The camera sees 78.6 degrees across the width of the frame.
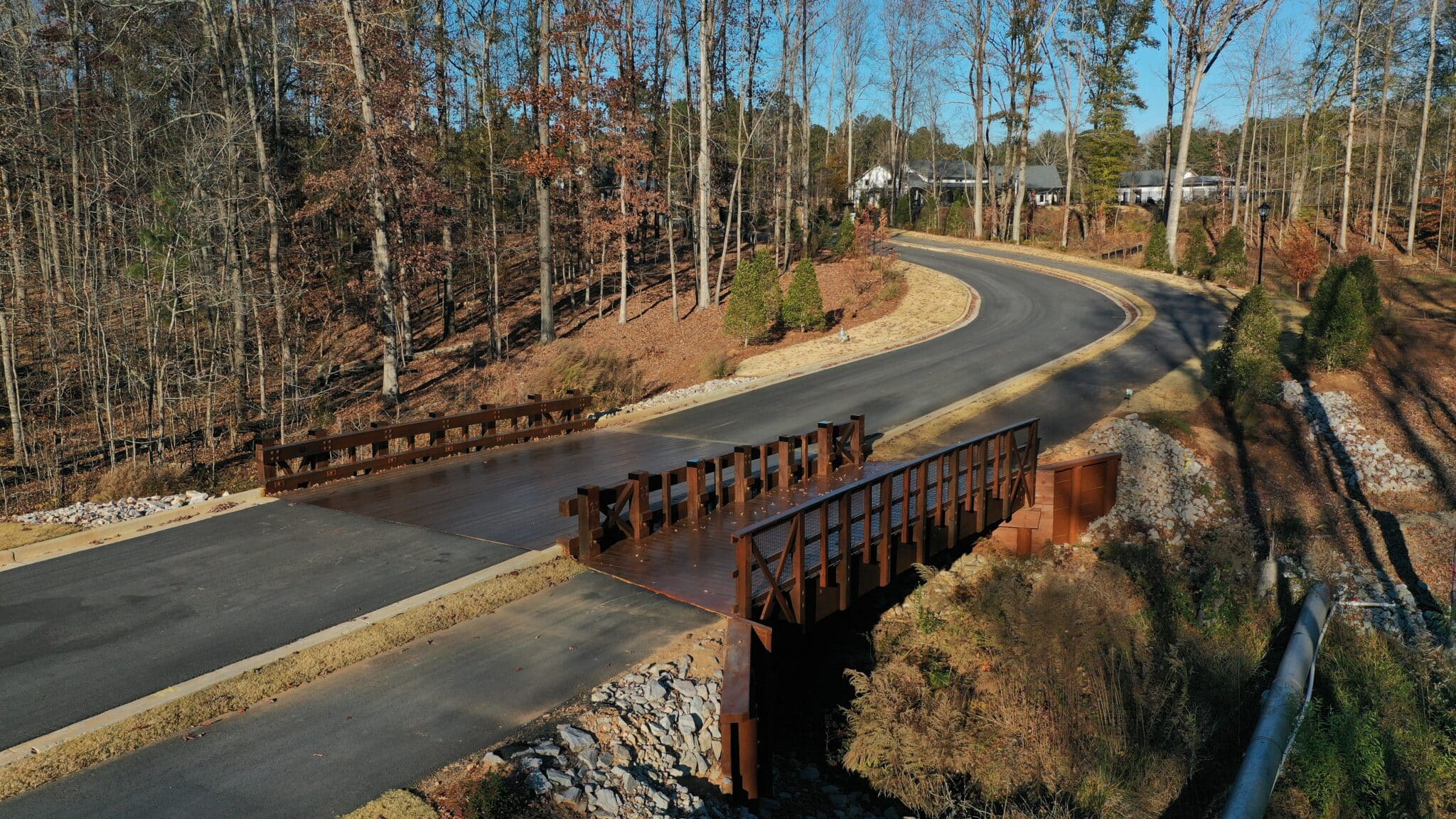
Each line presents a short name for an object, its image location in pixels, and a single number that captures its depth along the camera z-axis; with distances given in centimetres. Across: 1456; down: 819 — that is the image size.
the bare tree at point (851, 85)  5944
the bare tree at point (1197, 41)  3650
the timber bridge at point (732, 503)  855
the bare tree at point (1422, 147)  3947
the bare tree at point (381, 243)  2042
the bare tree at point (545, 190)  2969
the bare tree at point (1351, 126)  4125
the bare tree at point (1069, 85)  5259
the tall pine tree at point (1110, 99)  5547
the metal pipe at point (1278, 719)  697
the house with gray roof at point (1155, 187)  8006
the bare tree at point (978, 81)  5450
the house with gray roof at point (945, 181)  8283
